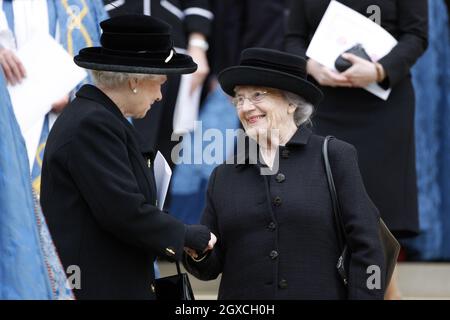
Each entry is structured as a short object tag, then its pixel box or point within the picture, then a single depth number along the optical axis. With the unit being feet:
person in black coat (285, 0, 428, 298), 38.91
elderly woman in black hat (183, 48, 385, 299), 30.40
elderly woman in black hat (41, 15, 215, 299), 27.89
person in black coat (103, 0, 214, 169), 44.75
